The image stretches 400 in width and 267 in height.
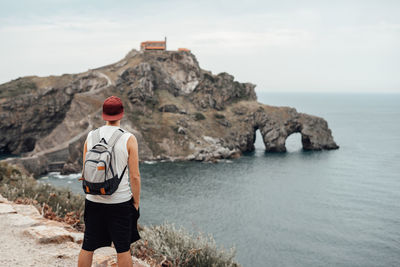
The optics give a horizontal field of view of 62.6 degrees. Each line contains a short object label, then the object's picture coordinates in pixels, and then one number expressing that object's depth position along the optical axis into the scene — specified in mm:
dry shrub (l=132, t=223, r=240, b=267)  8672
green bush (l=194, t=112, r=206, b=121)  98000
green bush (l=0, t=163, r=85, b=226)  12195
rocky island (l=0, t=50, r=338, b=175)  83188
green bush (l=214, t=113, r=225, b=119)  101769
